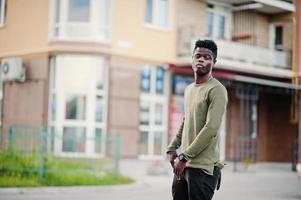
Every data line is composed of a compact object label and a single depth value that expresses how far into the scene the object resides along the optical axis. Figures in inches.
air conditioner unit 612.7
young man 140.3
